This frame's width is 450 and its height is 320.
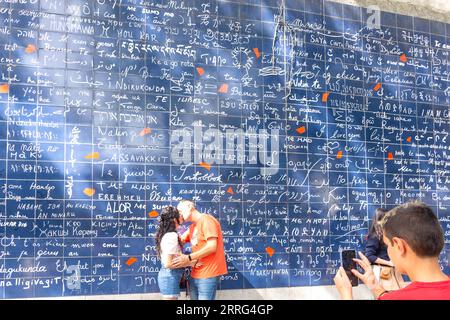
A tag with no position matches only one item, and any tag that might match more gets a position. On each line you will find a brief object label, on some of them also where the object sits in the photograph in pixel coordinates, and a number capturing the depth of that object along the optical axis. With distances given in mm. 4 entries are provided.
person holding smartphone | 2316
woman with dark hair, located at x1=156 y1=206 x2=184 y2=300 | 6145
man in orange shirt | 6355
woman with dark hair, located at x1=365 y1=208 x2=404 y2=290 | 6315
